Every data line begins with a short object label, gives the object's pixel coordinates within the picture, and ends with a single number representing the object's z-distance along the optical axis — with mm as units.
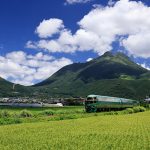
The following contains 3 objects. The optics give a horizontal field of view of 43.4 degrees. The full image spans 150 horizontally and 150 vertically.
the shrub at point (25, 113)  39403
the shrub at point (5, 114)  37131
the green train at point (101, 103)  49855
